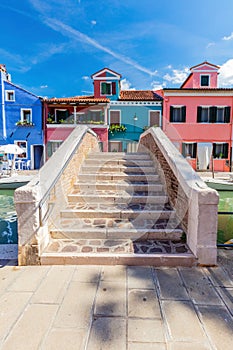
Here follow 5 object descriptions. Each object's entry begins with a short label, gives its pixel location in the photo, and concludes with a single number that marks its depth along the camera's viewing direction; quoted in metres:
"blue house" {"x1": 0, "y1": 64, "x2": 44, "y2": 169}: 17.92
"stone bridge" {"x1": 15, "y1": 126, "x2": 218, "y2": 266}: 2.58
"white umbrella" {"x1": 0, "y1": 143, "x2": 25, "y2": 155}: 13.08
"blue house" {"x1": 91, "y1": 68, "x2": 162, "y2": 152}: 17.55
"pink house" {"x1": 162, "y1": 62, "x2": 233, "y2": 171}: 16.66
